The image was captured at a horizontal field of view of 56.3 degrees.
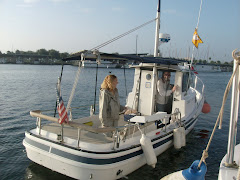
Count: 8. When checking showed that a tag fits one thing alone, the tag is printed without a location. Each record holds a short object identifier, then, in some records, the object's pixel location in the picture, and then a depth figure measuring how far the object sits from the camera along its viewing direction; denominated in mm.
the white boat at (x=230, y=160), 3344
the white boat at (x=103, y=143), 5406
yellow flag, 14052
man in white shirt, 9109
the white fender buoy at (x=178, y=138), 8064
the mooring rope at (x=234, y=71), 3213
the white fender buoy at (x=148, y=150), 6320
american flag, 5250
